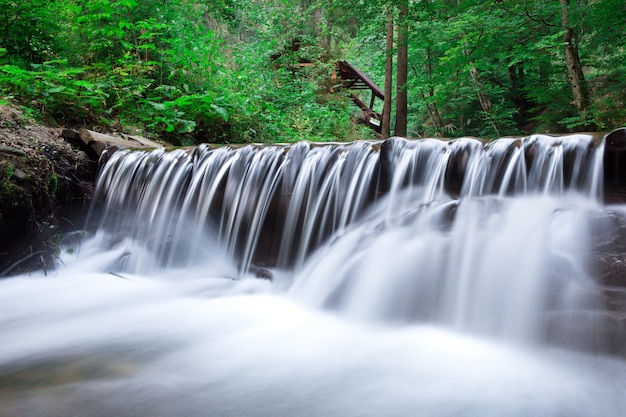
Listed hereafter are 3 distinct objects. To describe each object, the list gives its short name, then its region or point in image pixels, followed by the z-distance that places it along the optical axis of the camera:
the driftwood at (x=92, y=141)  5.60
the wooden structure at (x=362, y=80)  17.91
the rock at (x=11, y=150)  4.45
